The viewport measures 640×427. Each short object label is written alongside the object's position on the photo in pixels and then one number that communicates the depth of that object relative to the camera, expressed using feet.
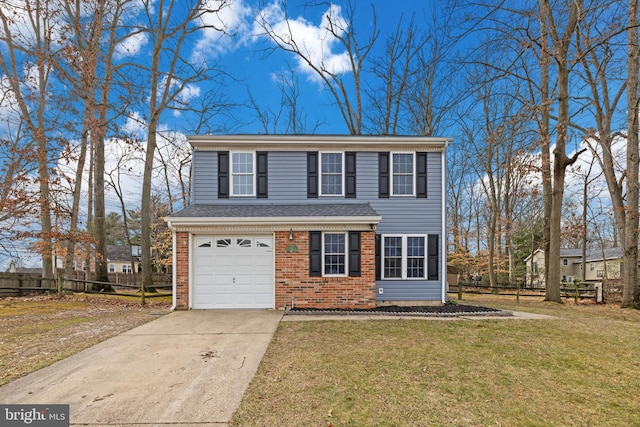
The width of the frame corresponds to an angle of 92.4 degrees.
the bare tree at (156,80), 51.72
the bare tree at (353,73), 72.54
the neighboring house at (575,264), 113.80
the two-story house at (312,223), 32.12
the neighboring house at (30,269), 99.18
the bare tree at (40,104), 42.52
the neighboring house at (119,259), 135.33
